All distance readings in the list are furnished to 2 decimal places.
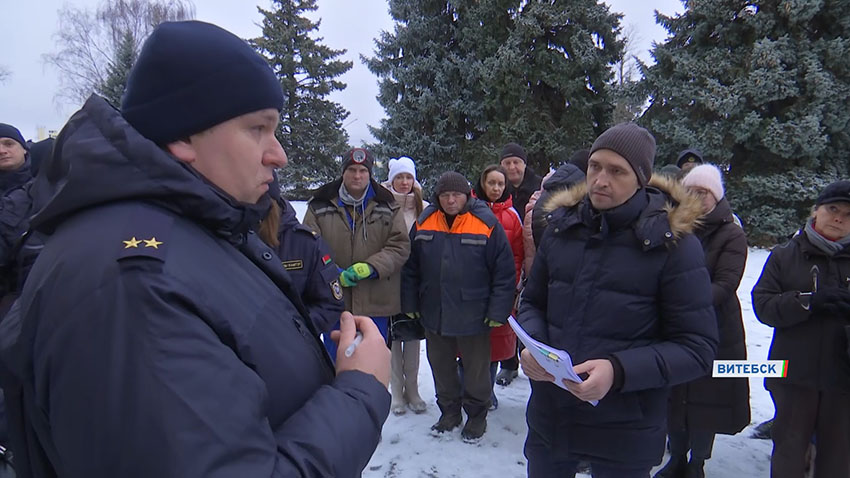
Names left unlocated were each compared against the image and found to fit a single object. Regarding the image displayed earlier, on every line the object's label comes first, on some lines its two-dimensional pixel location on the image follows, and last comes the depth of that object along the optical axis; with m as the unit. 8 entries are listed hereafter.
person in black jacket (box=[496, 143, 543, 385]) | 5.88
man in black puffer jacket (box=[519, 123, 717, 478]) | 2.07
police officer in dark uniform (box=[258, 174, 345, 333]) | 2.98
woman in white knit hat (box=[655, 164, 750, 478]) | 3.19
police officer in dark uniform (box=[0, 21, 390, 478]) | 0.76
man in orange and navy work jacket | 4.01
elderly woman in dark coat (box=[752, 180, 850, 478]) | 2.70
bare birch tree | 25.81
